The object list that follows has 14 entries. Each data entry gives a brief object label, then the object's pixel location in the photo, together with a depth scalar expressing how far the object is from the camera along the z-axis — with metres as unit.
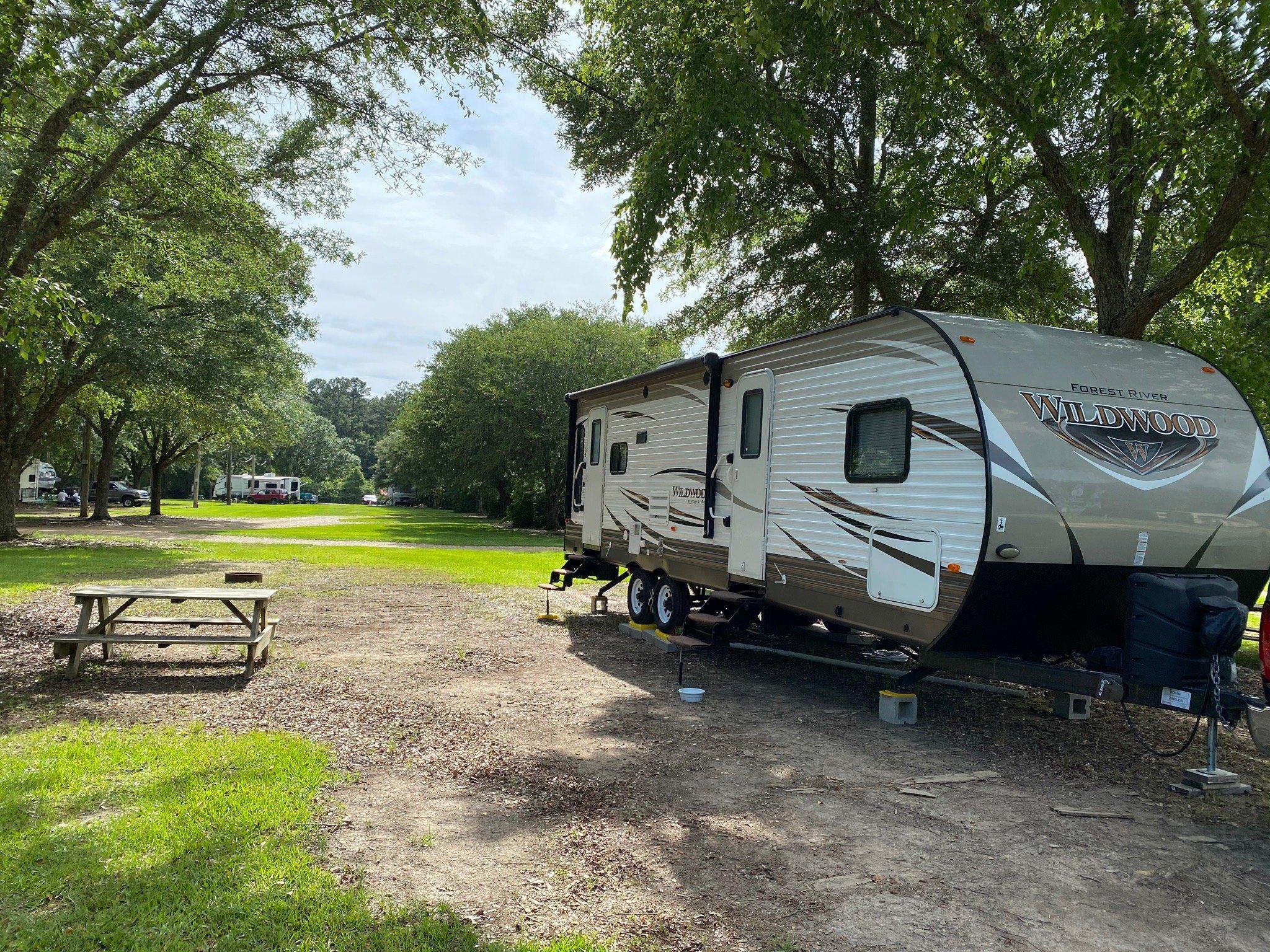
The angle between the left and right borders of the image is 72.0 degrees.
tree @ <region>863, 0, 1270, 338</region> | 7.62
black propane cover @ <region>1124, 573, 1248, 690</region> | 5.38
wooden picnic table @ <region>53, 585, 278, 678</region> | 7.67
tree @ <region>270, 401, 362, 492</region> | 86.69
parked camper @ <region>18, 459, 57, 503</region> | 56.91
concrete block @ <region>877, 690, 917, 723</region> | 7.32
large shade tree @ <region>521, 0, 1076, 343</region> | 8.15
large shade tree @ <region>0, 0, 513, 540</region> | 7.78
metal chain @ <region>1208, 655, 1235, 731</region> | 5.22
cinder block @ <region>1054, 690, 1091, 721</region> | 6.68
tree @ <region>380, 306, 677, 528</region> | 32.56
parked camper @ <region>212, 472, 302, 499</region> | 74.62
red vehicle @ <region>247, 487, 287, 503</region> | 72.69
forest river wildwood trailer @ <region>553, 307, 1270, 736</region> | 6.01
